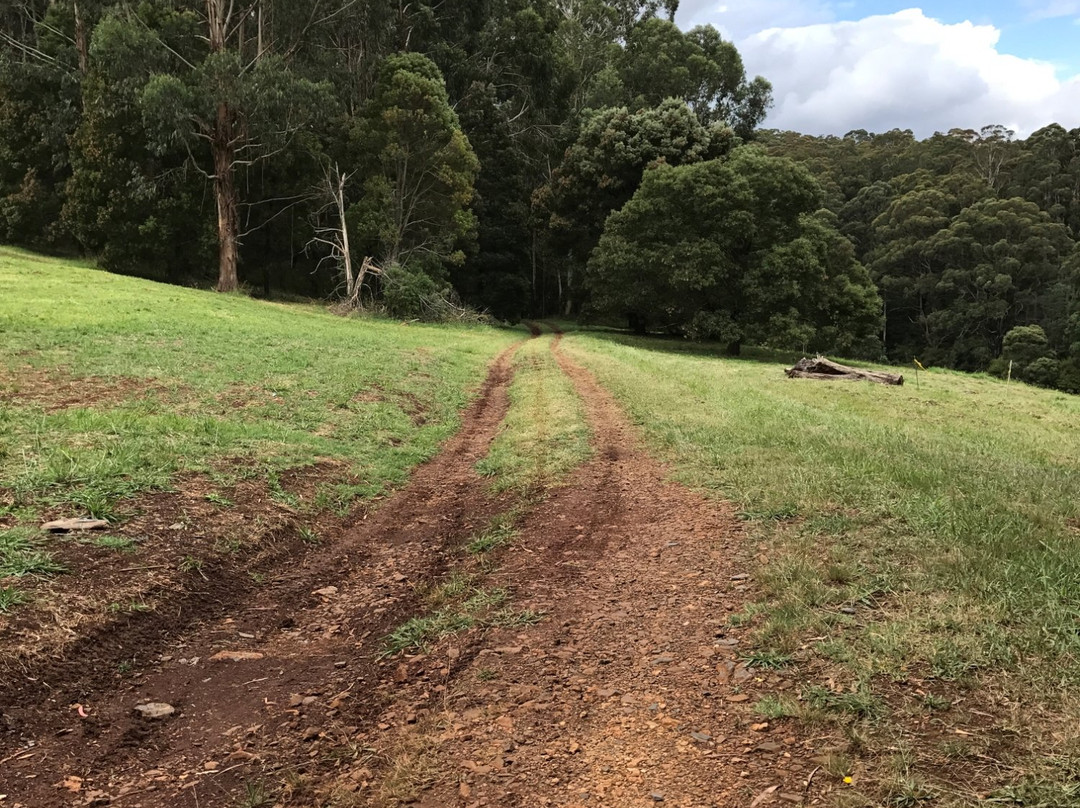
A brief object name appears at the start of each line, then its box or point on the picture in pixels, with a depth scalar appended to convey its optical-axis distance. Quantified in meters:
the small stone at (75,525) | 5.03
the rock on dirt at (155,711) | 3.61
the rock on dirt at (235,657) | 4.19
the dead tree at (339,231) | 30.25
